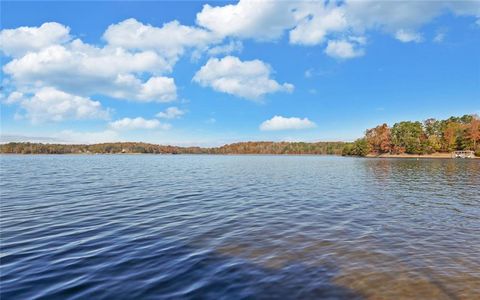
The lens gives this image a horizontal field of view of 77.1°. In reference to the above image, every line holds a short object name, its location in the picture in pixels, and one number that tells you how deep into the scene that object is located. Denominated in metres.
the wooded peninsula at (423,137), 153.81
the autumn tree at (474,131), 146.62
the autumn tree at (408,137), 164.88
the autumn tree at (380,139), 178.12
